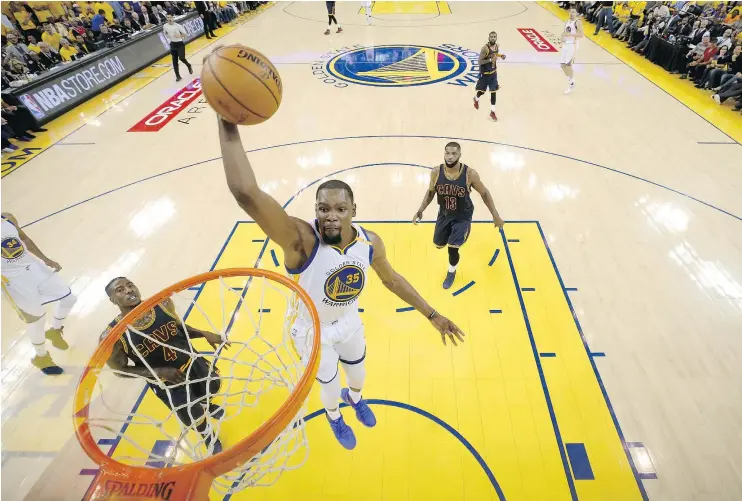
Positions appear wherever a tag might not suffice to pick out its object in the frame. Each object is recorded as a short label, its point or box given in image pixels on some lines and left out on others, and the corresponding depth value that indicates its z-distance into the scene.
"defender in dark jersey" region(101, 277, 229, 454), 2.61
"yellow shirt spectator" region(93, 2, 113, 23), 13.55
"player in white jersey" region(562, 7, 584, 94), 9.26
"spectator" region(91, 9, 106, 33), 12.62
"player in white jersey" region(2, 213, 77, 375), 3.67
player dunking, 1.82
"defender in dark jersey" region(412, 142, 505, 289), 4.09
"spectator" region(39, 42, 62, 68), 10.62
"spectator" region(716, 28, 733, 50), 9.37
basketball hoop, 1.63
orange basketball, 1.87
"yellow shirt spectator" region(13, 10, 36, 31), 12.55
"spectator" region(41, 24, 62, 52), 11.31
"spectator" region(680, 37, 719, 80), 9.81
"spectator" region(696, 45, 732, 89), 9.36
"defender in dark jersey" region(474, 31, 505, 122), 7.69
